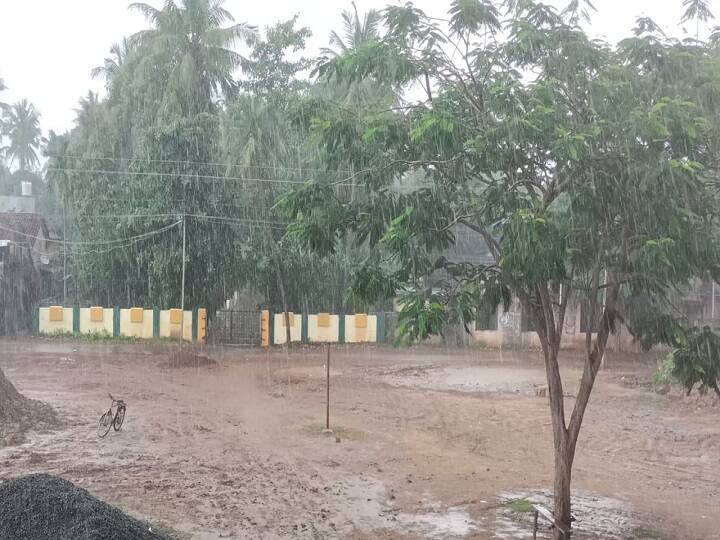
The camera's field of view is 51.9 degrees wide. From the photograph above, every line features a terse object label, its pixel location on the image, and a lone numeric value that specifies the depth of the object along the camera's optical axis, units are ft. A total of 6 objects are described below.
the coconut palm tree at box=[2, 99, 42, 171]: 193.98
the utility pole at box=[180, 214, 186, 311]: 88.57
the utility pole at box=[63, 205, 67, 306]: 107.45
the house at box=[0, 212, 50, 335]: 96.94
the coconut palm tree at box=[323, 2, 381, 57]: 89.81
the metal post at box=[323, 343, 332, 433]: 45.03
